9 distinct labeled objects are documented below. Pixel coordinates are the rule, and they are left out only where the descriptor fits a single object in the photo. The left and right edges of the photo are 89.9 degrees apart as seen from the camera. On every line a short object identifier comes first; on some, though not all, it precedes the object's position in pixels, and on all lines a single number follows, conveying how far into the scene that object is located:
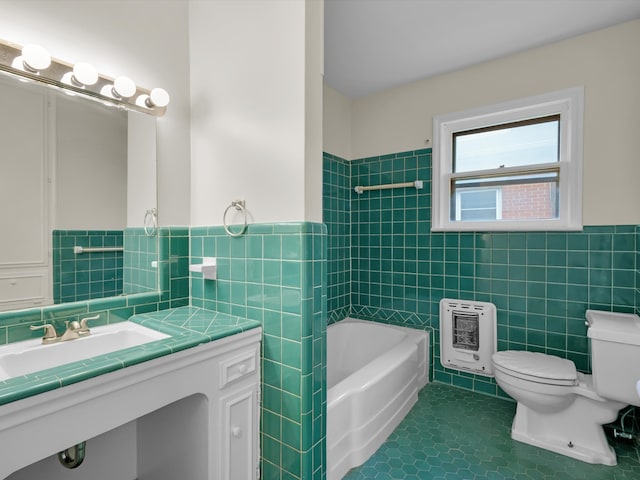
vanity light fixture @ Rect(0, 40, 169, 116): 1.15
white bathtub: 1.65
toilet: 1.65
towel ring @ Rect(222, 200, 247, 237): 1.49
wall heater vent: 2.38
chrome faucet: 1.20
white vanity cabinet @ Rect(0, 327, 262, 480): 0.84
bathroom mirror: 1.18
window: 2.14
